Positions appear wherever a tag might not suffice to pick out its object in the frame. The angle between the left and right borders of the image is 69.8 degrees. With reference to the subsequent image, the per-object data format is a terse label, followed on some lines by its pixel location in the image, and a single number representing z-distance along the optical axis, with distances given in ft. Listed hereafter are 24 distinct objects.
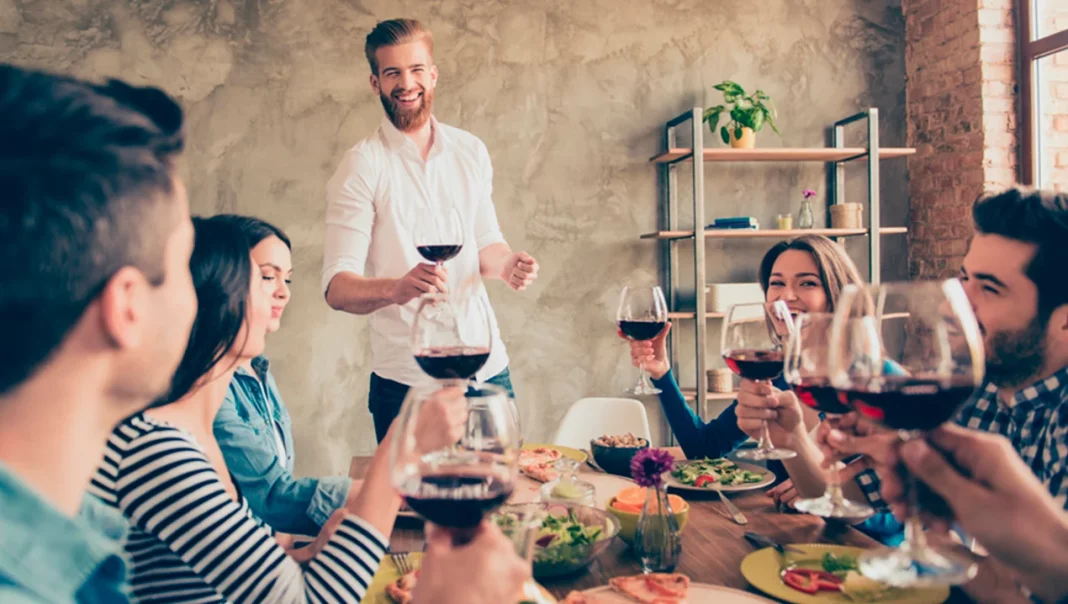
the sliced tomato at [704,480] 5.52
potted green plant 12.58
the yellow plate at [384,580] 3.63
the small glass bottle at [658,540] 3.94
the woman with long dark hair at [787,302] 6.62
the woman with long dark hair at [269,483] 5.14
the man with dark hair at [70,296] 1.94
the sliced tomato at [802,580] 3.56
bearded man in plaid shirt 4.13
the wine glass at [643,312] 5.48
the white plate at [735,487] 5.40
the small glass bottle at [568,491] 4.96
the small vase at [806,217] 13.02
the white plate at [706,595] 3.37
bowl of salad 3.79
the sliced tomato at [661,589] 3.37
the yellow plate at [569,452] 6.48
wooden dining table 3.89
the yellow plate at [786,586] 3.43
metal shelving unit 12.35
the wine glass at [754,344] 4.63
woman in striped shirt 3.32
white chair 8.95
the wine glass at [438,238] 5.81
